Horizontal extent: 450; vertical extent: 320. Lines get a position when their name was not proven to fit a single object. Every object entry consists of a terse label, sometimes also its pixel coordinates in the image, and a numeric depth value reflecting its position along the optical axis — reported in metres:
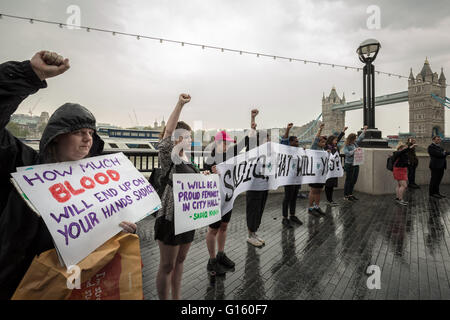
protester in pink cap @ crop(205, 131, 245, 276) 2.98
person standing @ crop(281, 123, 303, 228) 5.11
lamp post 8.64
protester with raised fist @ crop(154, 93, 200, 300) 2.03
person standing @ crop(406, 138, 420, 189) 8.71
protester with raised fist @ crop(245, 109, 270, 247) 3.76
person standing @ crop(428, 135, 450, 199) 7.38
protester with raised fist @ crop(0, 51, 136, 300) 1.09
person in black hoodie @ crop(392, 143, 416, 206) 6.50
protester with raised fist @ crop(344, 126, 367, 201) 7.27
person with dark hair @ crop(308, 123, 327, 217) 5.79
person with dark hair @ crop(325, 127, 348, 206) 6.36
